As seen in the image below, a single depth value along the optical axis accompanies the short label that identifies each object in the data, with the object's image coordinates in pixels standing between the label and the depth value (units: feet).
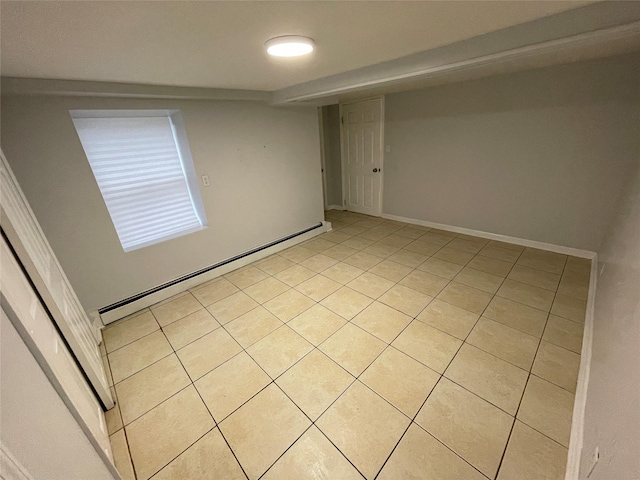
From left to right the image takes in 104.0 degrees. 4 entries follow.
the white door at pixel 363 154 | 14.12
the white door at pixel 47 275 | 3.97
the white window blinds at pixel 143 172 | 7.39
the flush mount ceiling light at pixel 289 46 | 4.34
